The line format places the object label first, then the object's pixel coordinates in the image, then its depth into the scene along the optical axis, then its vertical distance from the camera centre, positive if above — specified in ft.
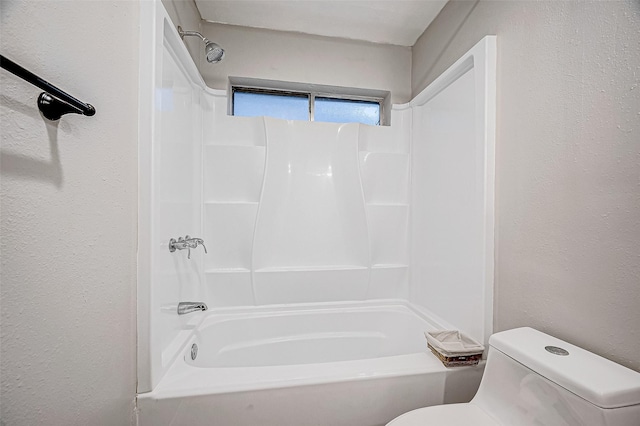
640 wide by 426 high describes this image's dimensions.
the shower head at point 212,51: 4.98 +2.90
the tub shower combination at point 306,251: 3.67 -0.87
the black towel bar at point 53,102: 1.76 +0.83
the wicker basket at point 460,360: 4.18 -2.27
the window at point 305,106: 7.43 +2.94
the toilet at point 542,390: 2.39 -1.76
